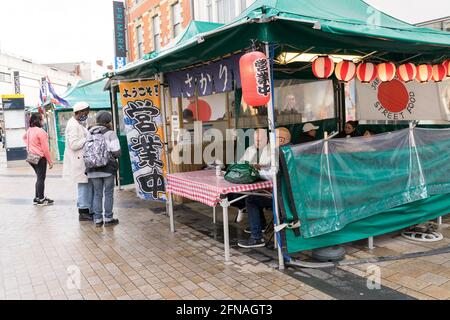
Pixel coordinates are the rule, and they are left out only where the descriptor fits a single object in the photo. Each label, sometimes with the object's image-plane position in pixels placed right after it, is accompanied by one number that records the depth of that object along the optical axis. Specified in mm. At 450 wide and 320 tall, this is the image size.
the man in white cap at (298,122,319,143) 7747
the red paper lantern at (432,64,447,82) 6871
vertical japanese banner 7125
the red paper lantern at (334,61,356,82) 5930
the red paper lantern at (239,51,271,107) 4102
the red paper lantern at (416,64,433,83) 6727
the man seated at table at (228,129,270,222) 5246
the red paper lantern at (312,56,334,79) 5395
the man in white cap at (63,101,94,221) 6730
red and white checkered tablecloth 4711
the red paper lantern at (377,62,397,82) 6494
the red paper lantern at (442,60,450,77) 6953
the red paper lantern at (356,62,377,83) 6434
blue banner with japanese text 5297
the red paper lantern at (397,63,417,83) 6555
